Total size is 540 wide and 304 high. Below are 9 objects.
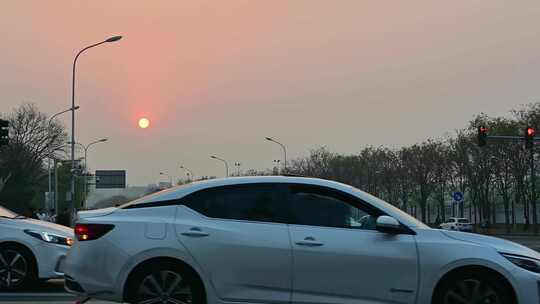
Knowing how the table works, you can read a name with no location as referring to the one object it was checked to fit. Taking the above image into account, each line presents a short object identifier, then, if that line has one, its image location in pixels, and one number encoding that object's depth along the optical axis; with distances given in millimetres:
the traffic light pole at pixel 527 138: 31466
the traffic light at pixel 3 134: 22375
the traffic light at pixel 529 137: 31438
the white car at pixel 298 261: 6621
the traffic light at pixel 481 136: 31642
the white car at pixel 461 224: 48669
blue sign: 37688
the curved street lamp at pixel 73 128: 41406
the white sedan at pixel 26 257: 9914
